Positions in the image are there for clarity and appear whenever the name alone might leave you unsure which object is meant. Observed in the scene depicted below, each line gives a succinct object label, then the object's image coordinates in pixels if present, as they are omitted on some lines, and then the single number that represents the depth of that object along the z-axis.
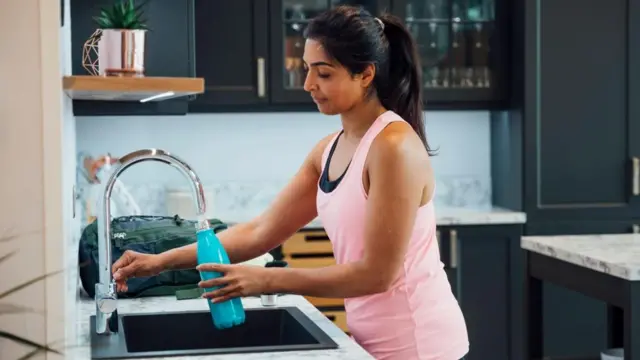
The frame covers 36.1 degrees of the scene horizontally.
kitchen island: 2.84
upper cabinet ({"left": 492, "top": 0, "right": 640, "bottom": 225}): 4.49
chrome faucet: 1.83
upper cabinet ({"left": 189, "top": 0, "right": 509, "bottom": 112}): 4.44
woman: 1.87
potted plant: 1.78
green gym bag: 2.41
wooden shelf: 1.58
